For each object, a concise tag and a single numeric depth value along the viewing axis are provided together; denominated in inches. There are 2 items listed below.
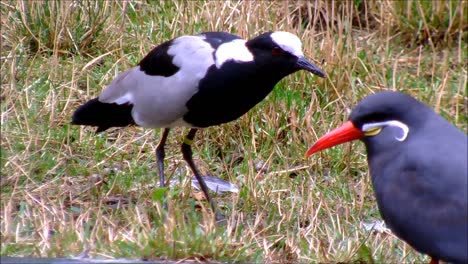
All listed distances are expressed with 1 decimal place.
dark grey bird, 296.4
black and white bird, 390.6
